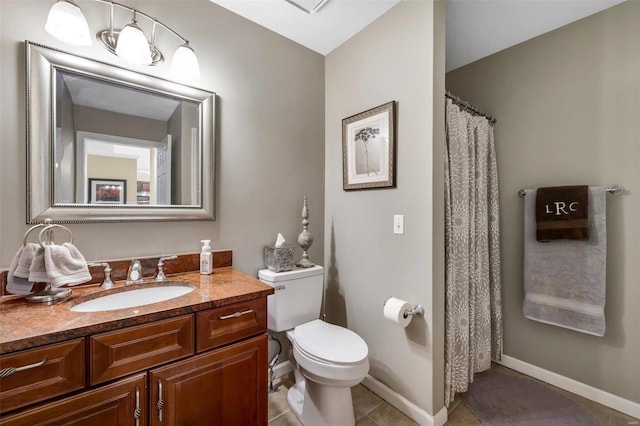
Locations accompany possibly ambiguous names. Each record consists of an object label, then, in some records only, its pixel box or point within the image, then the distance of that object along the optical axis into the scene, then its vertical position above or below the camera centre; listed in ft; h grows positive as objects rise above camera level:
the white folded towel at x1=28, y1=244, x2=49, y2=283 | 3.20 -0.66
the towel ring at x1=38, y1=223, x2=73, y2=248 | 3.51 -0.27
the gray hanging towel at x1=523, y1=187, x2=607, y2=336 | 5.52 -1.41
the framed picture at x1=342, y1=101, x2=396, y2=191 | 5.56 +1.41
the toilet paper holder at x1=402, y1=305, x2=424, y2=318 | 5.02 -1.86
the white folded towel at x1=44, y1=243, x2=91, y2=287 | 3.25 -0.65
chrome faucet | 4.30 -0.97
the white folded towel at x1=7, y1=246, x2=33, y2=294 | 3.23 -0.83
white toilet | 4.50 -2.43
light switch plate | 5.41 -0.24
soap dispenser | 4.90 -0.87
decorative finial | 6.18 -0.65
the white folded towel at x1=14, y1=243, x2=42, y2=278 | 3.22 -0.55
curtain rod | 5.48 +2.36
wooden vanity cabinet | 2.60 -1.85
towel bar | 5.42 +0.45
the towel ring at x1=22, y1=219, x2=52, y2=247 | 3.48 -0.15
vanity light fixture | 3.65 +2.66
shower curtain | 5.31 -0.85
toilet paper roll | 4.94 -1.83
